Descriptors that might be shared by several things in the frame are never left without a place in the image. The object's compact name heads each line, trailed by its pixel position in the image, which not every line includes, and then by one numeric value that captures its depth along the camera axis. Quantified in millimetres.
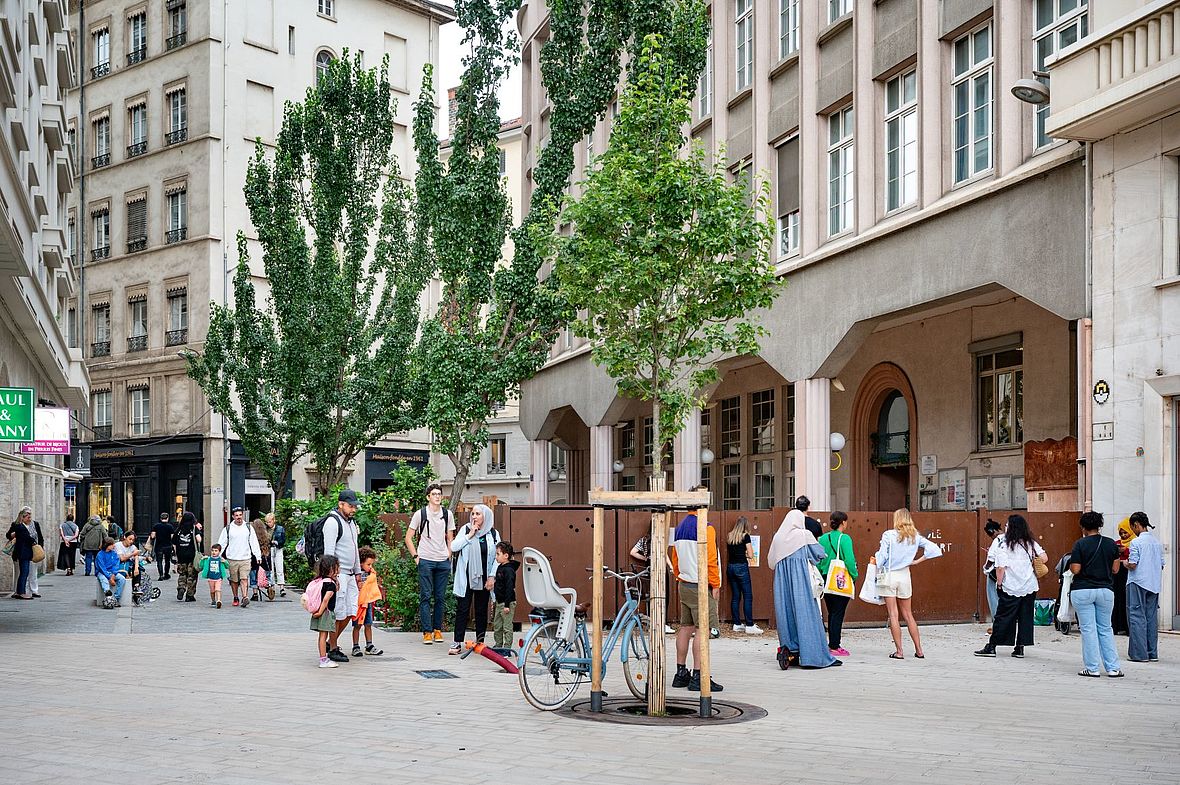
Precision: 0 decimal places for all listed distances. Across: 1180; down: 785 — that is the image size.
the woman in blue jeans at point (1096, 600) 13219
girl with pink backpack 14008
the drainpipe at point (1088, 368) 17734
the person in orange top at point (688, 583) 11484
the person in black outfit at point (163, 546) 33644
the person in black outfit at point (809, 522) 15242
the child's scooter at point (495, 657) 11070
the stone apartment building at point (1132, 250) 16578
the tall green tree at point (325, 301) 35844
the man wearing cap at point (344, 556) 14328
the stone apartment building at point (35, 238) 20219
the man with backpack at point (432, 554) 15758
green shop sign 17938
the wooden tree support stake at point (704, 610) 10148
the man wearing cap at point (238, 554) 23641
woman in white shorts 14781
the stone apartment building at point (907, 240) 19703
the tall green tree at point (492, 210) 24062
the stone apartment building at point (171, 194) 50812
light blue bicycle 10500
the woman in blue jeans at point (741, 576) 17516
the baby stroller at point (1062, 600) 16812
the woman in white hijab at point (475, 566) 15039
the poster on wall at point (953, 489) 24906
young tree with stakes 16109
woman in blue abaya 13148
